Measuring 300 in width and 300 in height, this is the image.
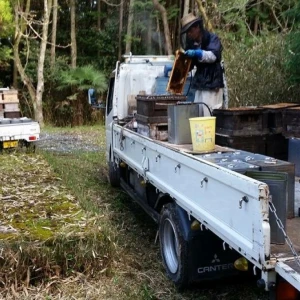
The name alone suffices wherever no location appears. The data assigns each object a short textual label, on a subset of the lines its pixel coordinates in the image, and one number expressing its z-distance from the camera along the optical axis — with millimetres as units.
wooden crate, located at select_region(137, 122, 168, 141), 4867
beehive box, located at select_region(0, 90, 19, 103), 10362
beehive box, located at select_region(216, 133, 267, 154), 4137
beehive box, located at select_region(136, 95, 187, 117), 4855
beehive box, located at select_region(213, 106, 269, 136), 4094
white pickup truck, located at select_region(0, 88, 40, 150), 8766
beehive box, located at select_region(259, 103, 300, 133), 4215
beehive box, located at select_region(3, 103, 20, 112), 10290
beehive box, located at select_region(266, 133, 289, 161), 4312
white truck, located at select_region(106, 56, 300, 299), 2420
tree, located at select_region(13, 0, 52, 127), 14295
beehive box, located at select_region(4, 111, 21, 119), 10219
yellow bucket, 3805
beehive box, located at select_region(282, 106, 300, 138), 4004
